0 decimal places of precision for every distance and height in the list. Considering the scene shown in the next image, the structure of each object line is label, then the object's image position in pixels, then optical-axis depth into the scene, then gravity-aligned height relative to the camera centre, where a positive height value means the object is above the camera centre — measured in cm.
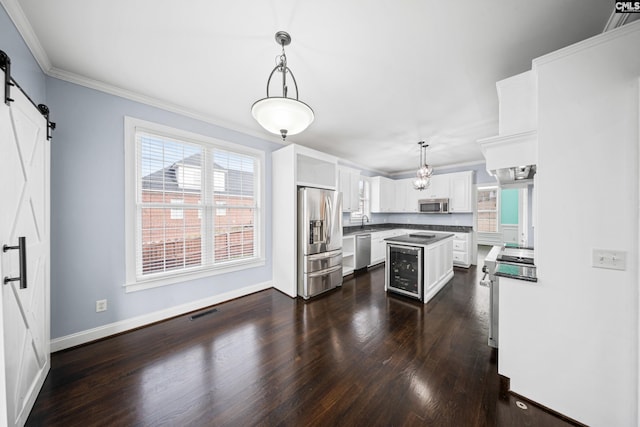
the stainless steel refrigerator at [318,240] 350 -50
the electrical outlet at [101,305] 232 -101
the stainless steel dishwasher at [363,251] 497 -94
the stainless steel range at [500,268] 171 -48
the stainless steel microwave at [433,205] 571 +16
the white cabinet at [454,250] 496 -96
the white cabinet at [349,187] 517 +62
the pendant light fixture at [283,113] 145 +69
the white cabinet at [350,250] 488 -89
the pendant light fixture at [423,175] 404 +70
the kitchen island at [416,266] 330 -90
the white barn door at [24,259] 123 -30
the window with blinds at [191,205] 266 +10
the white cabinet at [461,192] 543 +50
